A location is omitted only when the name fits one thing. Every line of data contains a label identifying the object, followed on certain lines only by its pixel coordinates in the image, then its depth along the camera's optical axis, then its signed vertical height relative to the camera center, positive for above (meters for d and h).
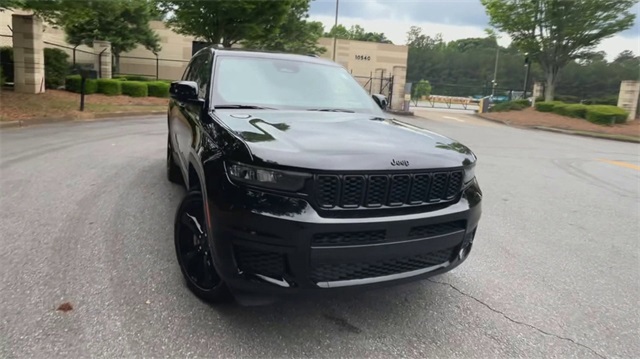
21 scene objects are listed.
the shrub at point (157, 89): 21.95 -0.04
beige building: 28.06 +3.01
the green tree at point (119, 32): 28.84 +3.38
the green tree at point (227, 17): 21.14 +3.66
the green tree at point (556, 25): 25.81 +5.16
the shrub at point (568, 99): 41.78 +1.54
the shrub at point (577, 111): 24.23 +0.27
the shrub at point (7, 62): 16.97 +0.59
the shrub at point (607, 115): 22.56 +0.15
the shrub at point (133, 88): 20.61 -0.08
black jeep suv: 2.44 -0.59
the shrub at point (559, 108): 25.39 +0.37
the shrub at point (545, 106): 26.48 +0.45
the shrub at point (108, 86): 19.39 -0.06
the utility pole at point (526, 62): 30.73 +3.54
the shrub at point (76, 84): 18.59 -0.05
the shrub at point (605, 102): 33.16 +1.16
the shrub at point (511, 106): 30.36 +0.36
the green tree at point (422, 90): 62.46 +2.11
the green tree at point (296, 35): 30.56 +4.38
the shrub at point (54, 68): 18.06 +0.54
